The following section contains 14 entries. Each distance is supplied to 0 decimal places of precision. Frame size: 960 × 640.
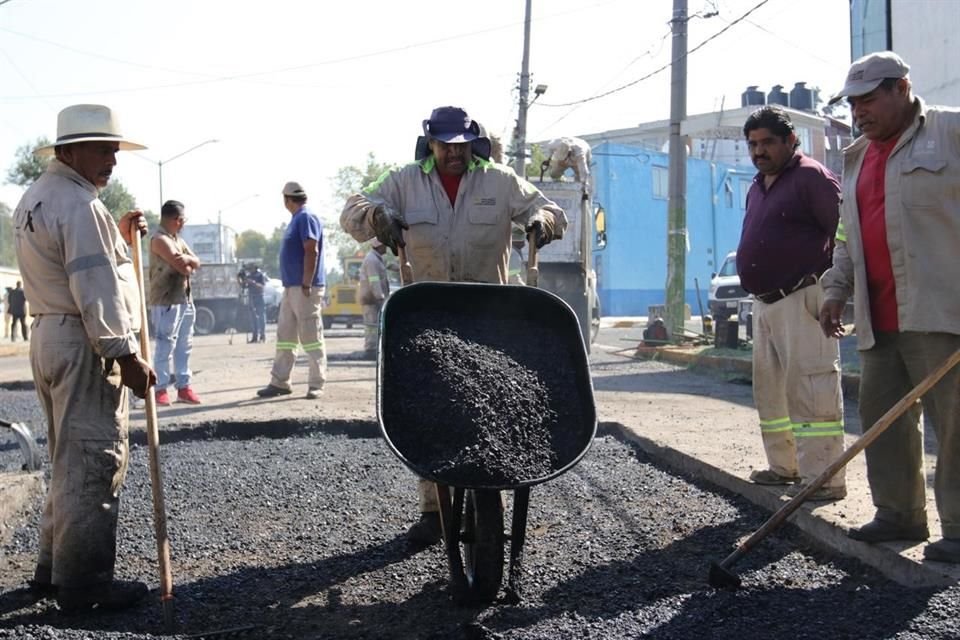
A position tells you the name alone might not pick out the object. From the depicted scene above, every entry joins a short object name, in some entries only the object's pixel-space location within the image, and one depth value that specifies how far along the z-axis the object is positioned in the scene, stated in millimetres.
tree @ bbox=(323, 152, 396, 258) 69562
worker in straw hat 4055
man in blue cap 4863
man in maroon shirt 5191
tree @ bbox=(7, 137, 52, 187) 44294
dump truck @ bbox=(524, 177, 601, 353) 15289
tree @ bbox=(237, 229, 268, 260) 120750
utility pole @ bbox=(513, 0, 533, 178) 28898
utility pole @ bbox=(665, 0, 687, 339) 17156
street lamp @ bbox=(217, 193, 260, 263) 65688
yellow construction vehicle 35125
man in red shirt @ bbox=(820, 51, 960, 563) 4133
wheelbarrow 3879
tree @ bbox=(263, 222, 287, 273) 109112
